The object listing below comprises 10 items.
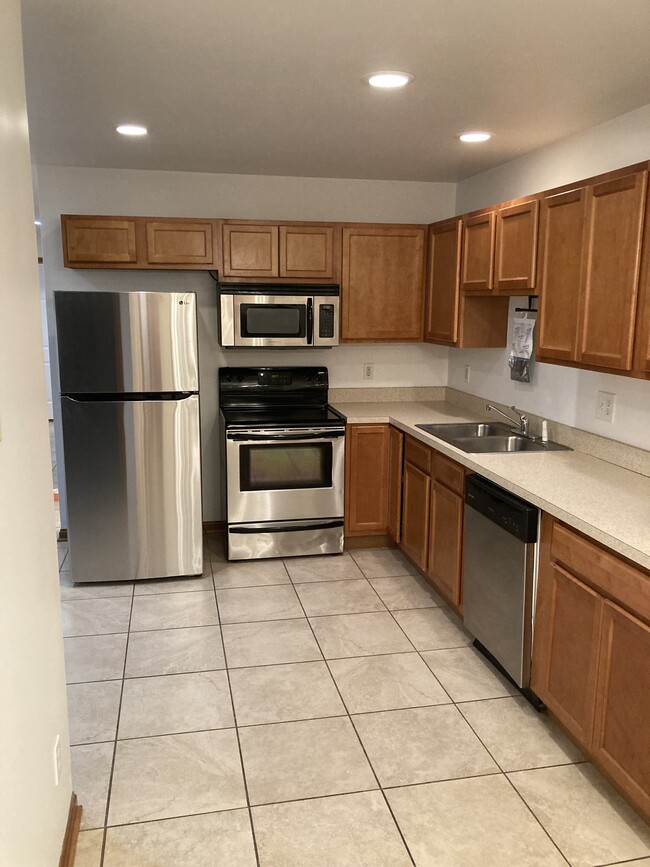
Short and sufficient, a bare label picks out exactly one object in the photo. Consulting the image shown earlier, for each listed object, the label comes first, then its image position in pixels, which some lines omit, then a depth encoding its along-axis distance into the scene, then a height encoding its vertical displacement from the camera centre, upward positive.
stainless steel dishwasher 2.72 -1.03
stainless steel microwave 4.33 +0.04
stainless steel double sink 3.72 -0.63
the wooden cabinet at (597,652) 2.10 -1.08
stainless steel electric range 4.23 -0.98
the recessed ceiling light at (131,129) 3.33 +0.91
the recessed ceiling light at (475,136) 3.43 +0.91
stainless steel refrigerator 3.78 -0.62
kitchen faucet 3.86 -0.55
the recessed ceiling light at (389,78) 2.55 +0.89
